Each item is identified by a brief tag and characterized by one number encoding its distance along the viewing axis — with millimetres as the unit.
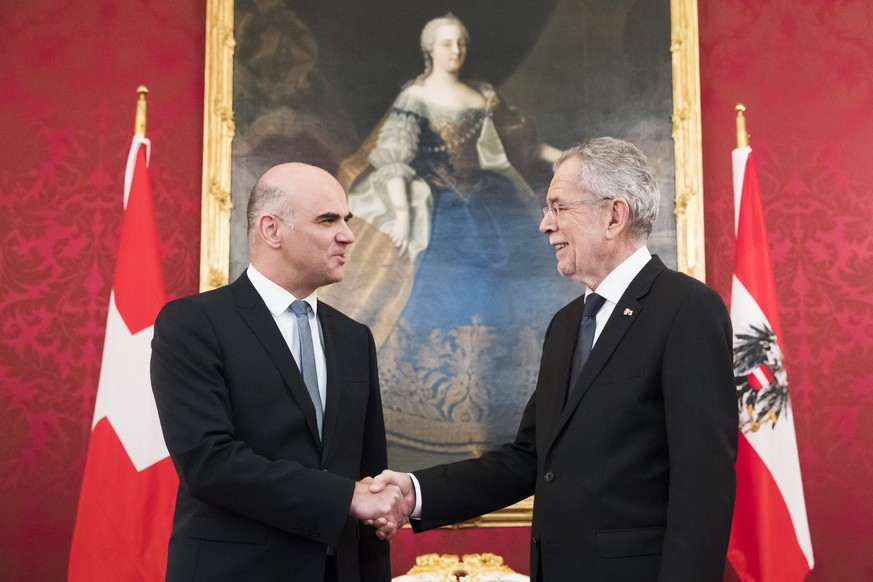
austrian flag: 3979
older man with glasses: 2279
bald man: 2408
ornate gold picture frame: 4520
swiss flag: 3869
